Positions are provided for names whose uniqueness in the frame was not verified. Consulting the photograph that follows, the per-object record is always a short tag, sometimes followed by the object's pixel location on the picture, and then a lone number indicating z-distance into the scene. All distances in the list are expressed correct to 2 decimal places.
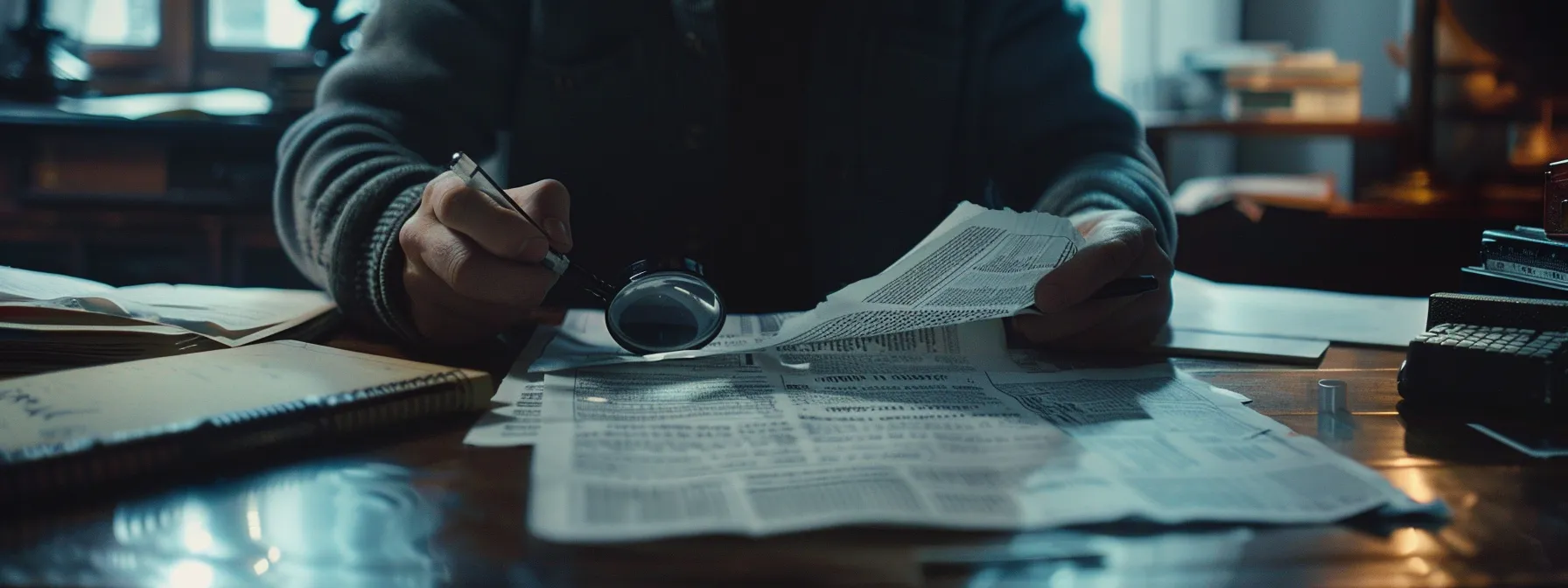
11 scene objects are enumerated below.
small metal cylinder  0.56
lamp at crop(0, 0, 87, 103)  2.01
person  1.06
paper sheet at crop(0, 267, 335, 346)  0.67
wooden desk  0.33
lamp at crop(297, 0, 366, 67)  1.85
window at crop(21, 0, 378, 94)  2.40
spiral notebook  0.38
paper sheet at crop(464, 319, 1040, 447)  0.62
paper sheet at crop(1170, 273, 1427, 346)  0.82
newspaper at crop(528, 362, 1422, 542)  0.37
